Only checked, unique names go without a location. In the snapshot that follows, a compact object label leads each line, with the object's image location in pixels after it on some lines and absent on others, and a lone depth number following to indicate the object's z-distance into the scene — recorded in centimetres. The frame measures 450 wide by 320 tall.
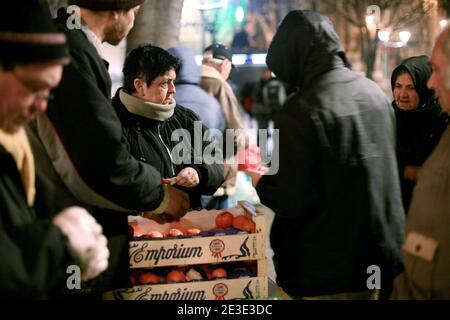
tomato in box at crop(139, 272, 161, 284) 353
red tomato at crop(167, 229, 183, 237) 371
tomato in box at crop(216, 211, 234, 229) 390
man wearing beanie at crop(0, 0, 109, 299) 202
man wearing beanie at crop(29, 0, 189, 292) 273
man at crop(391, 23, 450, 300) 262
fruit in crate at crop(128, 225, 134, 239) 360
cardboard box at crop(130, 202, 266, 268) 351
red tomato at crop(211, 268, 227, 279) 367
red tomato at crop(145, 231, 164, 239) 362
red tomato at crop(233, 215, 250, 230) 380
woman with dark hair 393
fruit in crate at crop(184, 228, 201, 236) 366
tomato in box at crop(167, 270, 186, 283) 358
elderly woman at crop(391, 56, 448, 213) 450
